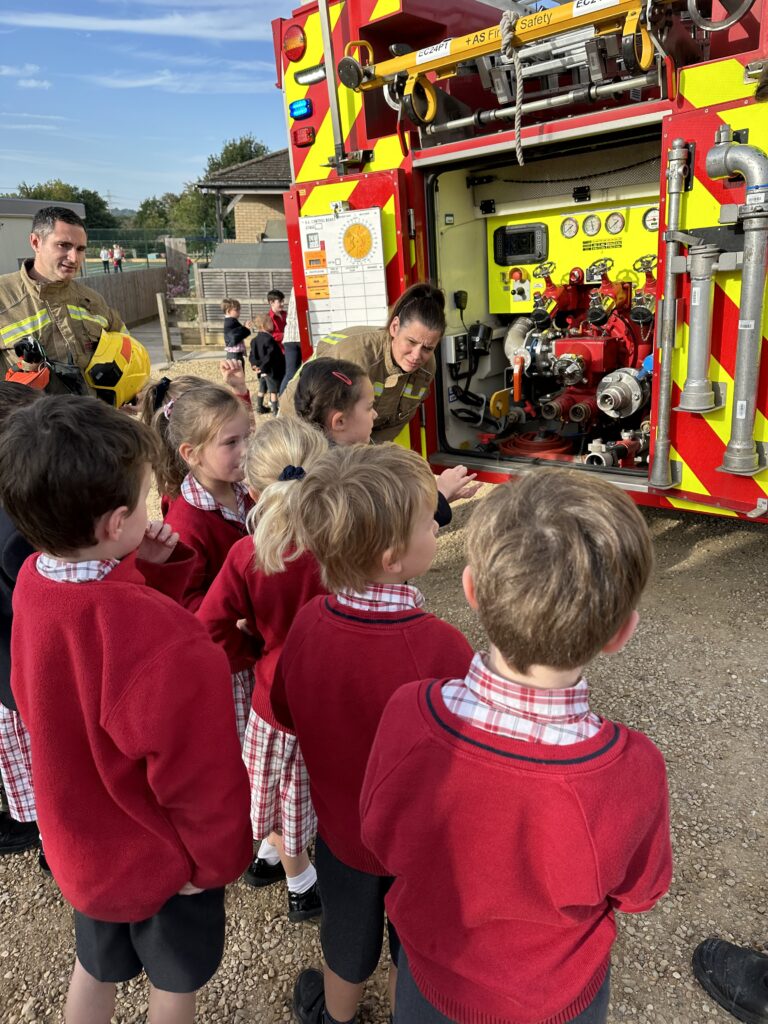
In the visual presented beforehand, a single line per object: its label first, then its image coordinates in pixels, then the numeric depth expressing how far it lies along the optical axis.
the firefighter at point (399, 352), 3.24
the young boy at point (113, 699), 1.17
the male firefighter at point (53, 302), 3.13
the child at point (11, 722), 1.75
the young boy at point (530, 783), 0.91
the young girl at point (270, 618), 1.74
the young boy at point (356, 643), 1.31
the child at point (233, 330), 9.92
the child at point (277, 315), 10.00
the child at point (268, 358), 9.26
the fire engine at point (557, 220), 2.76
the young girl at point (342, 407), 2.43
